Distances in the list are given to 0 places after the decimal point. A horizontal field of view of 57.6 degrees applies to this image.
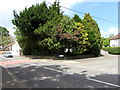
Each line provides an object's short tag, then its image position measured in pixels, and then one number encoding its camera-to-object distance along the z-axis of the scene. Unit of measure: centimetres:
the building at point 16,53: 2634
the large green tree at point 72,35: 1381
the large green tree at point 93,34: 1728
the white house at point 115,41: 3081
